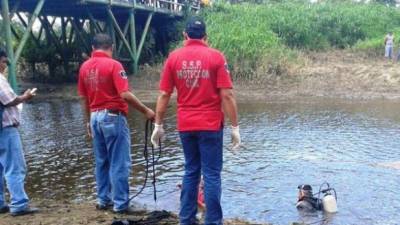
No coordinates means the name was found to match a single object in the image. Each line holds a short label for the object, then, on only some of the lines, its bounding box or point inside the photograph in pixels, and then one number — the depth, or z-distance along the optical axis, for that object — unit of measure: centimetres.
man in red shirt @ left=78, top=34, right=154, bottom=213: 514
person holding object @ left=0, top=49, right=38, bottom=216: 513
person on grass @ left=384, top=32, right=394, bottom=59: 2322
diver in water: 560
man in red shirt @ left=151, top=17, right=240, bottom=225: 437
